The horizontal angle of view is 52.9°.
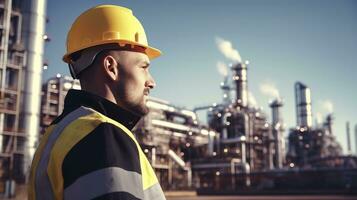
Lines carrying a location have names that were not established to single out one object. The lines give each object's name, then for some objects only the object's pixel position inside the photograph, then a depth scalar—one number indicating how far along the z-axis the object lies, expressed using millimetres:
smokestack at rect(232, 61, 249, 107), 39719
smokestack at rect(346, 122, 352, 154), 48491
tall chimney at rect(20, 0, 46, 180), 21469
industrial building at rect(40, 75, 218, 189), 28203
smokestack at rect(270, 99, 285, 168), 40812
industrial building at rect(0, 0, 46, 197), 21391
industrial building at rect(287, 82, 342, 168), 41688
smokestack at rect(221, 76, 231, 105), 42219
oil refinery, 21828
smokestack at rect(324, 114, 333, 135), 47794
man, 835
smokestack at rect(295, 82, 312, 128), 41844
